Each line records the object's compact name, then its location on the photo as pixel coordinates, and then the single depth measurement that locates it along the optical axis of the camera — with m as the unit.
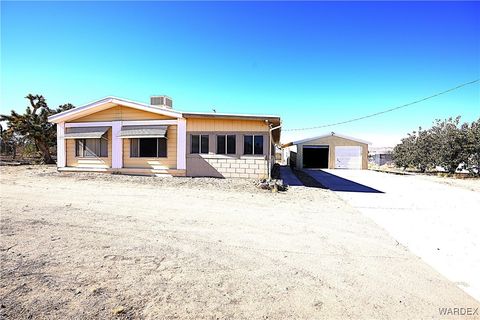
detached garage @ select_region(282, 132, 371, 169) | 23.45
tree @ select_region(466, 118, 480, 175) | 16.28
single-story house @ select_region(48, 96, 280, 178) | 11.84
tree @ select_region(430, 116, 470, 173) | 17.00
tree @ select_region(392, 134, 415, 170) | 22.05
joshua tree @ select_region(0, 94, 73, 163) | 19.02
